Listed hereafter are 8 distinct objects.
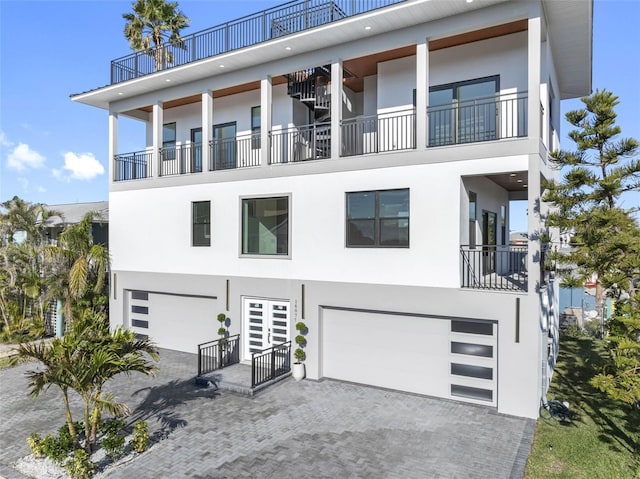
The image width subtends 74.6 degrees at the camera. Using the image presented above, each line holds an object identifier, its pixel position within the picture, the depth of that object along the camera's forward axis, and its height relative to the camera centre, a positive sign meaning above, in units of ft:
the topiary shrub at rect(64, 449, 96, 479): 23.67 -12.93
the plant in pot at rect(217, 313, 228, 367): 43.91 -10.82
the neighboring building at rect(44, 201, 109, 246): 64.80 +2.80
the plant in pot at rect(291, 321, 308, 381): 41.34 -11.29
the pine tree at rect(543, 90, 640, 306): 27.96 +3.07
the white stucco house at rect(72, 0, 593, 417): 35.01 +4.93
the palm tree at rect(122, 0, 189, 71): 66.33 +34.74
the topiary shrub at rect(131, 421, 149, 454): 27.12 -12.94
